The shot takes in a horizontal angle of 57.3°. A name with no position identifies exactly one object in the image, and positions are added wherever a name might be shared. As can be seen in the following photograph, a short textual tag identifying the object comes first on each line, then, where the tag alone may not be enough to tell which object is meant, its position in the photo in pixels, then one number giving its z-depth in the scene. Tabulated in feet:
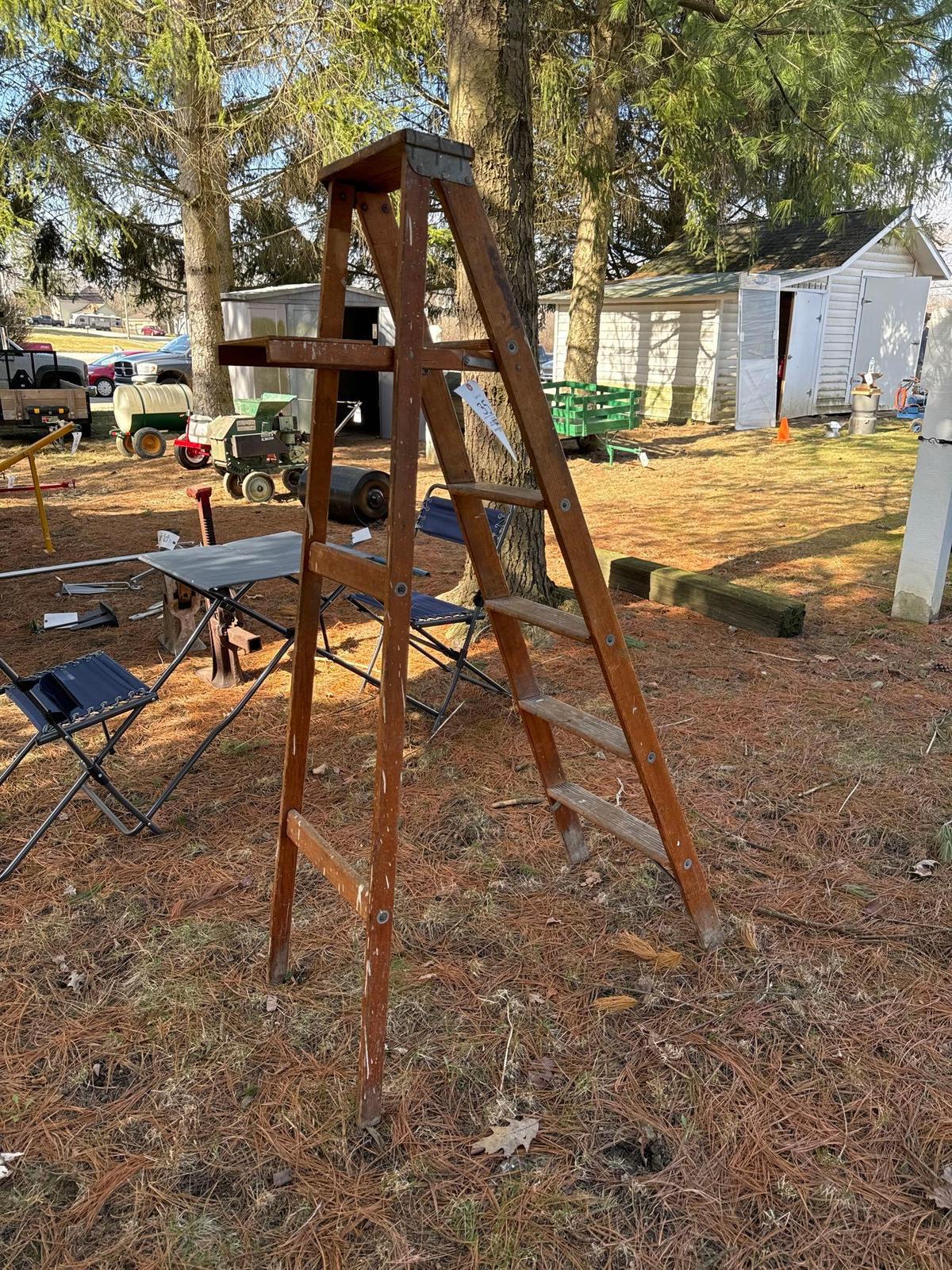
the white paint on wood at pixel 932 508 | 15.94
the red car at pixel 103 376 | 71.05
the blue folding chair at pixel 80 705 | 9.53
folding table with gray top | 10.98
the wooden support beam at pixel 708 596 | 16.96
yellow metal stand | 18.25
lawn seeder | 32.32
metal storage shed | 42.65
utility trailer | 44.88
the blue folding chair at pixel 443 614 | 13.02
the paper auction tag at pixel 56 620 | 15.53
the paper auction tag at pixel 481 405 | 7.55
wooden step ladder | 6.07
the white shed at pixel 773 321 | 49.93
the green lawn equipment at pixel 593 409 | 38.91
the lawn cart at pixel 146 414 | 42.22
